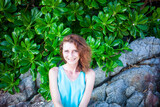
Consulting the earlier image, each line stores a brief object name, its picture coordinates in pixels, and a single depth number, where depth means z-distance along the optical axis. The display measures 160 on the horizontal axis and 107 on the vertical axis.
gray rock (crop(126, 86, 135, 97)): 2.29
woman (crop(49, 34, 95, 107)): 1.55
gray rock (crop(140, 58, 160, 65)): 2.52
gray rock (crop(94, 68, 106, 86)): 2.49
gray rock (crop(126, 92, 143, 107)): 2.18
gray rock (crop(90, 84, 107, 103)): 2.35
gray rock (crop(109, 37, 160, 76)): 2.58
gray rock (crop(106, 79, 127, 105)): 2.27
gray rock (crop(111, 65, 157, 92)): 2.35
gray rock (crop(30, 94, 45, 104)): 2.46
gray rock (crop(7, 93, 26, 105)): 2.45
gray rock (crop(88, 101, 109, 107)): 2.22
